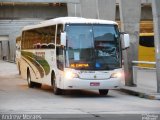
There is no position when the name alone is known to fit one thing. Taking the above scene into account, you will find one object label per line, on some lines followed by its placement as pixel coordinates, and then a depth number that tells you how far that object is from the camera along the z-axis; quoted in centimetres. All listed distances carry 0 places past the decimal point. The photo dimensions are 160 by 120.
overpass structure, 2641
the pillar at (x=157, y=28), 2155
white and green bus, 2114
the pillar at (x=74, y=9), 4410
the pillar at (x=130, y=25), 2631
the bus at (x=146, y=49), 4059
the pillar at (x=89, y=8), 3850
